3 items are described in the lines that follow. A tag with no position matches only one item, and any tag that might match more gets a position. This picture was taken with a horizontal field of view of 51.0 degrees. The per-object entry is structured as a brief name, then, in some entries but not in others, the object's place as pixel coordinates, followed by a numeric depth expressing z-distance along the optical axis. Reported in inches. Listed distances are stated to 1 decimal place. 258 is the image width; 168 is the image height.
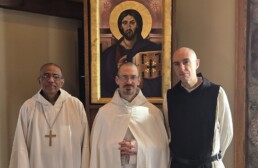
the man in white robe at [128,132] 83.9
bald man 81.2
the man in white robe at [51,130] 91.2
